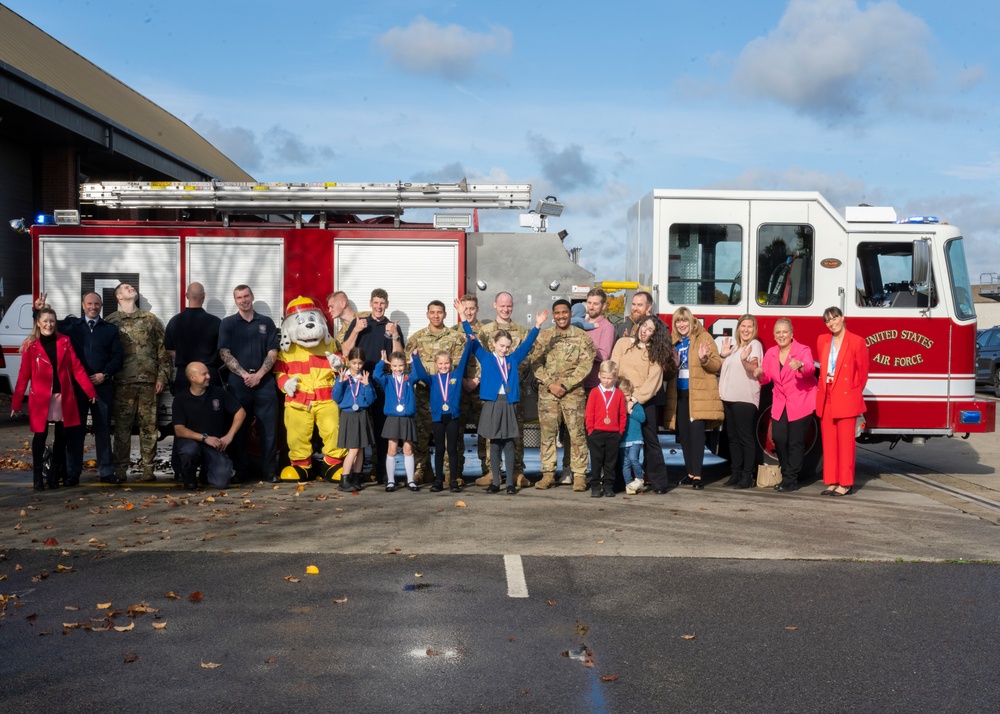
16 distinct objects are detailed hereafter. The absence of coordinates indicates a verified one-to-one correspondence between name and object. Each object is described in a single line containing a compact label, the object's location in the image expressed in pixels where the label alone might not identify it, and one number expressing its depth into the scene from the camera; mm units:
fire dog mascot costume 10438
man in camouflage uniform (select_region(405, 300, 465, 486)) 10297
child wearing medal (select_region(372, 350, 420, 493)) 9875
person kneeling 10078
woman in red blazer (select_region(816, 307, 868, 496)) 9930
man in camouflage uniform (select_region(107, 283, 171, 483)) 10492
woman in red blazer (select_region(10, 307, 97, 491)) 9789
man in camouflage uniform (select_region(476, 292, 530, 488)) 10258
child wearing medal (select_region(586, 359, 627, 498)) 9711
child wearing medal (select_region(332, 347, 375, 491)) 9938
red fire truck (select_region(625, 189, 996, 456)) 10766
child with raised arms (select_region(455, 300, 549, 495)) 9906
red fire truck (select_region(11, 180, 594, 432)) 11297
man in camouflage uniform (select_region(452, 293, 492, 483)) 10320
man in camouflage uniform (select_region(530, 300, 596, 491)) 10008
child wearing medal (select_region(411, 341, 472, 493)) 9953
